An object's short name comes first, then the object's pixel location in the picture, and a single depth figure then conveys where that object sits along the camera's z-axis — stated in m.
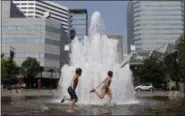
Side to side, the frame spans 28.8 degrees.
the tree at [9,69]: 55.20
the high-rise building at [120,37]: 91.99
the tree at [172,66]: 44.82
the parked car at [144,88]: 53.22
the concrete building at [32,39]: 90.31
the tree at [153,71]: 61.60
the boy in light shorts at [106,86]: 12.22
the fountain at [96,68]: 17.83
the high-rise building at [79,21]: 153.12
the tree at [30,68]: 70.50
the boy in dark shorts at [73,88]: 10.20
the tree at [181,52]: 35.06
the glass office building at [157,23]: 167.75
